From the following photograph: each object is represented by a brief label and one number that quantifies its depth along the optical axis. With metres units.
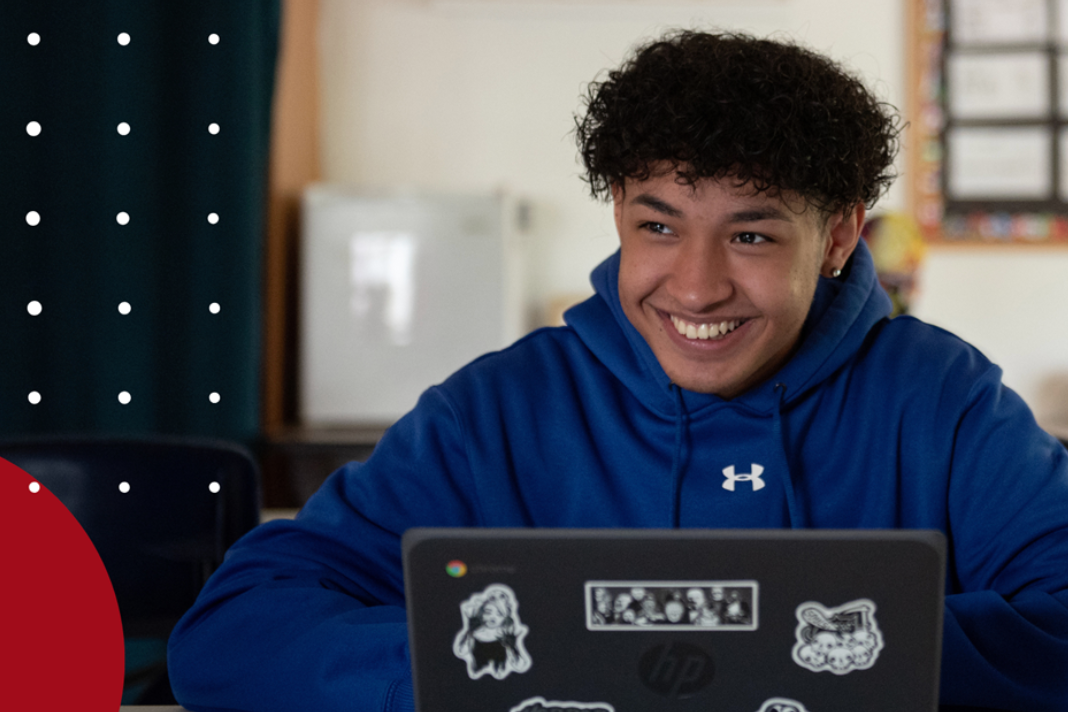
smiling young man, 0.91
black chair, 1.33
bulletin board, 3.53
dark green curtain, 1.82
